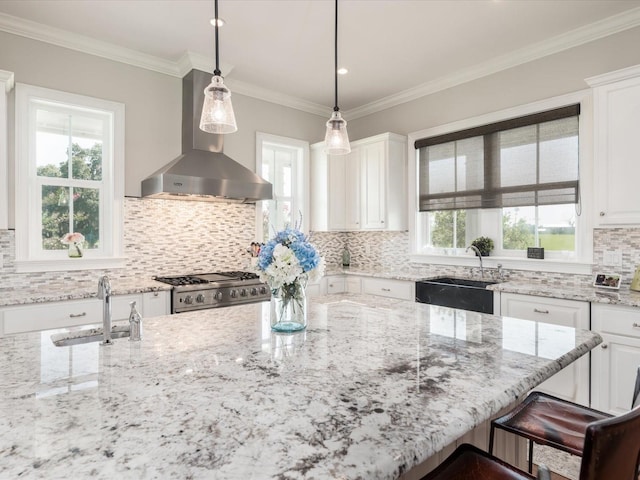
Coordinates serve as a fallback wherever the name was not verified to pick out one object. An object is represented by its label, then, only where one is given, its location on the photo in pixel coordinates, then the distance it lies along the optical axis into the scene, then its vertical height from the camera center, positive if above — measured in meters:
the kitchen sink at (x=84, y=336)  1.54 -0.40
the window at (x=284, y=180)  4.46 +0.71
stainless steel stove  3.06 -0.43
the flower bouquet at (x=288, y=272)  1.47 -0.13
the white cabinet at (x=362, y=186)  4.20 +0.60
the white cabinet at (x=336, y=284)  4.29 -0.50
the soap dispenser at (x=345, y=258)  4.93 -0.24
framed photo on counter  2.78 -0.29
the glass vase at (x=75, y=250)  3.21 -0.10
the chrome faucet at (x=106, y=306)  1.46 -0.26
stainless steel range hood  3.12 +0.57
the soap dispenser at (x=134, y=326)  1.50 -0.34
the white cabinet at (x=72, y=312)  2.49 -0.51
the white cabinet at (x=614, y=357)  2.39 -0.74
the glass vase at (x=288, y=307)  1.53 -0.28
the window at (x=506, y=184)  3.16 +0.51
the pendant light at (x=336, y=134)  2.08 +0.56
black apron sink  3.10 -0.46
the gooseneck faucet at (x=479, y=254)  3.62 -0.14
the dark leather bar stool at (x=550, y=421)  1.24 -0.62
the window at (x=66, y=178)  2.98 +0.50
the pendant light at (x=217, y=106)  1.65 +0.57
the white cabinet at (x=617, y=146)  2.59 +0.64
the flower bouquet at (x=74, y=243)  3.20 -0.04
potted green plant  3.65 -0.05
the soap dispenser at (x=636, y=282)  2.68 -0.29
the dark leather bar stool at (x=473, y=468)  1.03 -0.61
